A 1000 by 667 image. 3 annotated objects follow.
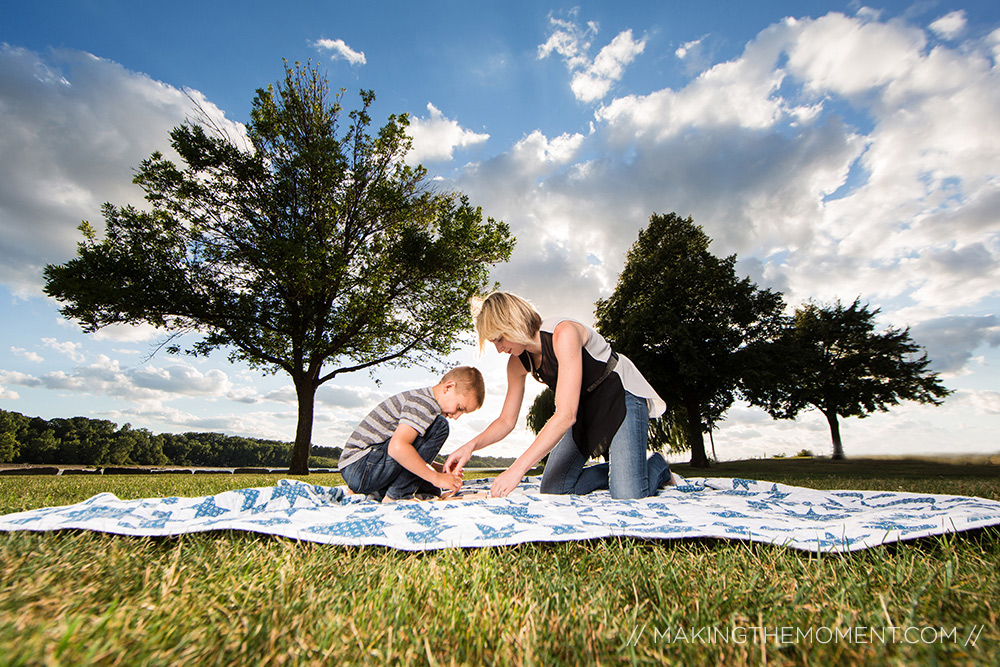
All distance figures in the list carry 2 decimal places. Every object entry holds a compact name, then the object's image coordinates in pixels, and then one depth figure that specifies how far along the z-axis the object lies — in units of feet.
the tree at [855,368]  75.92
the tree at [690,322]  52.24
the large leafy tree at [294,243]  41.83
